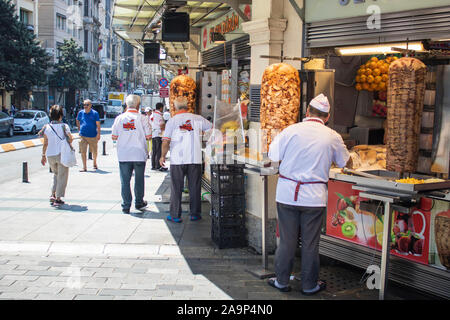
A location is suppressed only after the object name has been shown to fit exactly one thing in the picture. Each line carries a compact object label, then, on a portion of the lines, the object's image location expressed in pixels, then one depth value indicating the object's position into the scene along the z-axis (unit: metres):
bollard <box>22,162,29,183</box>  11.98
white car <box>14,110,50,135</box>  29.05
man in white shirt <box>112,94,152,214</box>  8.78
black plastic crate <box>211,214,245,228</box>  6.80
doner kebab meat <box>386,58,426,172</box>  4.79
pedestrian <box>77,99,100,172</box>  13.91
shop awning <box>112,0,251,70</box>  10.84
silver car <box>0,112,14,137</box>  26.64
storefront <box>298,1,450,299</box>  4.75
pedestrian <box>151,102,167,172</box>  14.48
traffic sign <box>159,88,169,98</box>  23.62
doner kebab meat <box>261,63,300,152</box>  6.01
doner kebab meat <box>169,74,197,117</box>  9.64
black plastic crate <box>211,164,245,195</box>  6.75
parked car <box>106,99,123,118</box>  54.03
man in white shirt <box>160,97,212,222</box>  8.12
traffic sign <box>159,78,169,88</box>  24.47
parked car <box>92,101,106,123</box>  40.86
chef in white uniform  4.95
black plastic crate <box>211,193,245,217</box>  6.75
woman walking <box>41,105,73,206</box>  9.16
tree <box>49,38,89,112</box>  48.59
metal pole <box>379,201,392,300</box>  4.55
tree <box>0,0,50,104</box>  33.16
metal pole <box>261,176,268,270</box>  5.80
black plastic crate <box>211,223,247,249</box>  6.83
